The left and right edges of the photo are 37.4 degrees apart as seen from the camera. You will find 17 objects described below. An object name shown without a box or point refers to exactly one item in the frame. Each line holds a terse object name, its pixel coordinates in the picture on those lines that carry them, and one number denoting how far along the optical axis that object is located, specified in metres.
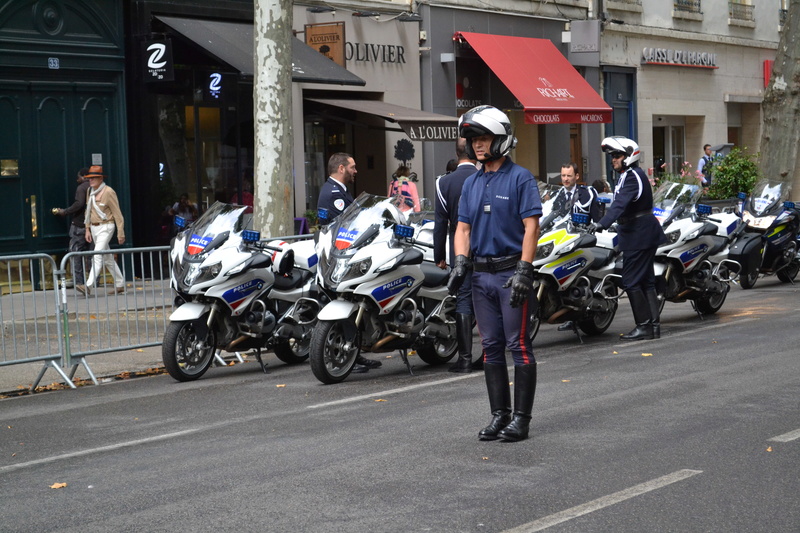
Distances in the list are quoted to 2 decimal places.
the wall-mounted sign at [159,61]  16.98
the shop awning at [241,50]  17.31
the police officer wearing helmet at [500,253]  6.77
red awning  23.47
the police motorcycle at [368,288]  9.23
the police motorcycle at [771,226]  15.80
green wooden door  16.09
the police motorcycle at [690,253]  12.27
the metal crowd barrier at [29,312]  9.88
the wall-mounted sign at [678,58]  29.28
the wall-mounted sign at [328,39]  20.22
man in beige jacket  15.82
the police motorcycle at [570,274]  10.79
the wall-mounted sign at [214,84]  18.34
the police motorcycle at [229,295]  9.72
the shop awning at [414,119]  19.48
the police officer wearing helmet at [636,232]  11.14
